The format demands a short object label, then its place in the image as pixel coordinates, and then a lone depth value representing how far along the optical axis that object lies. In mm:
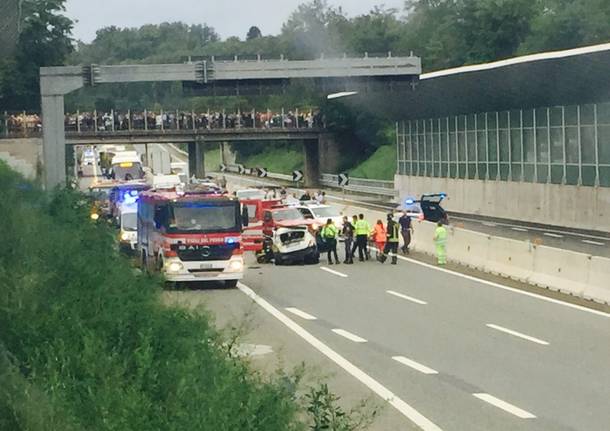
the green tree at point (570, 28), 101500
